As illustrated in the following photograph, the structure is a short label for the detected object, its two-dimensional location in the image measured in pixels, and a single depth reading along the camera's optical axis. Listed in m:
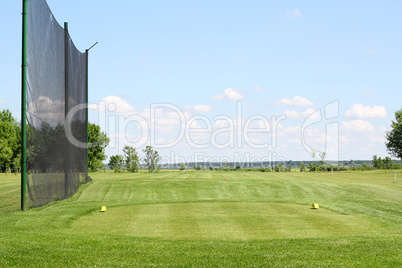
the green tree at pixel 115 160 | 80.88
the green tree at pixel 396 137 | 74.06
